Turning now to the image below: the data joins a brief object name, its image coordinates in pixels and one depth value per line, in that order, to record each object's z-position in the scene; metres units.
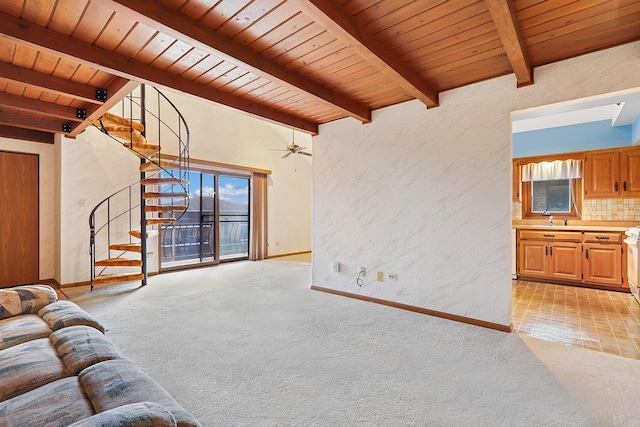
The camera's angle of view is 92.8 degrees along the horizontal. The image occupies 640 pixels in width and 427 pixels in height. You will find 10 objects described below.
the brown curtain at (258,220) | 7.59
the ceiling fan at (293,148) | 6.32
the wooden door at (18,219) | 4.88
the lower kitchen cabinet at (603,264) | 4.36
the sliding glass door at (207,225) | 6.64
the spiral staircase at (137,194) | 4.61
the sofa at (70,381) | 1.01
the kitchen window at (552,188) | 5.16
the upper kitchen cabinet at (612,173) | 4.56
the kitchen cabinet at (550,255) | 4.68
